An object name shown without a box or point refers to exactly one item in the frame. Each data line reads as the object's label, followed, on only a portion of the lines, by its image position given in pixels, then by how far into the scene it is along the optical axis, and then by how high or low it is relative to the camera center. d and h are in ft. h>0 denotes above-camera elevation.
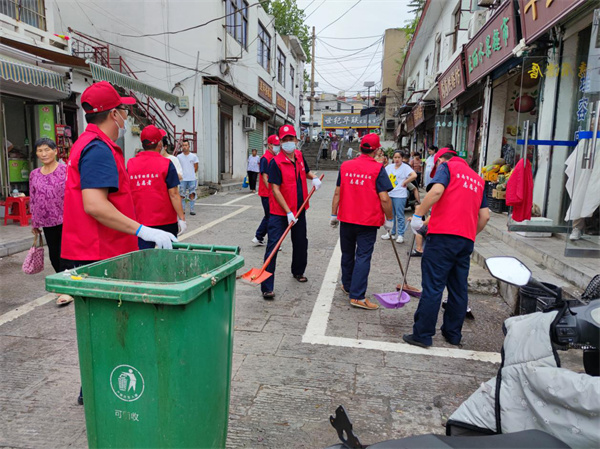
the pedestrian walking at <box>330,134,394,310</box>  13.88 -1.64
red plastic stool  25.14 -3.44
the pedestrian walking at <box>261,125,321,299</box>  14.90 -1.37
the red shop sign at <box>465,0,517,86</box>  23.59 +7.70
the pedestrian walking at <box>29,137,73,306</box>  13.85 -1.51
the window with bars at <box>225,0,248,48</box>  51.62 +18.10
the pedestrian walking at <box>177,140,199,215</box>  31.40 -1.55
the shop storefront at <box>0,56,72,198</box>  27.76 +2.30
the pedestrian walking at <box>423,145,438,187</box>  30.21 -0.28
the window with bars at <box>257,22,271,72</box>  66.53 +18.45
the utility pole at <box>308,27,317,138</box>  114.32 +23.96
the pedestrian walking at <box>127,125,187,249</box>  12.76 -0.95
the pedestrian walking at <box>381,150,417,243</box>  23.61 -1.54
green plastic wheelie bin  5.01 -2.56
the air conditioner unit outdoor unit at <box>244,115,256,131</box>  63.41 +5.21
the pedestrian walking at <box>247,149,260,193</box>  49.88 -1.38
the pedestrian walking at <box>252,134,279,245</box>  19.34 -1.51
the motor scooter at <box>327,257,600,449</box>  3.92 -2.48
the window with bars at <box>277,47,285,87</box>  82.43 +18.67
